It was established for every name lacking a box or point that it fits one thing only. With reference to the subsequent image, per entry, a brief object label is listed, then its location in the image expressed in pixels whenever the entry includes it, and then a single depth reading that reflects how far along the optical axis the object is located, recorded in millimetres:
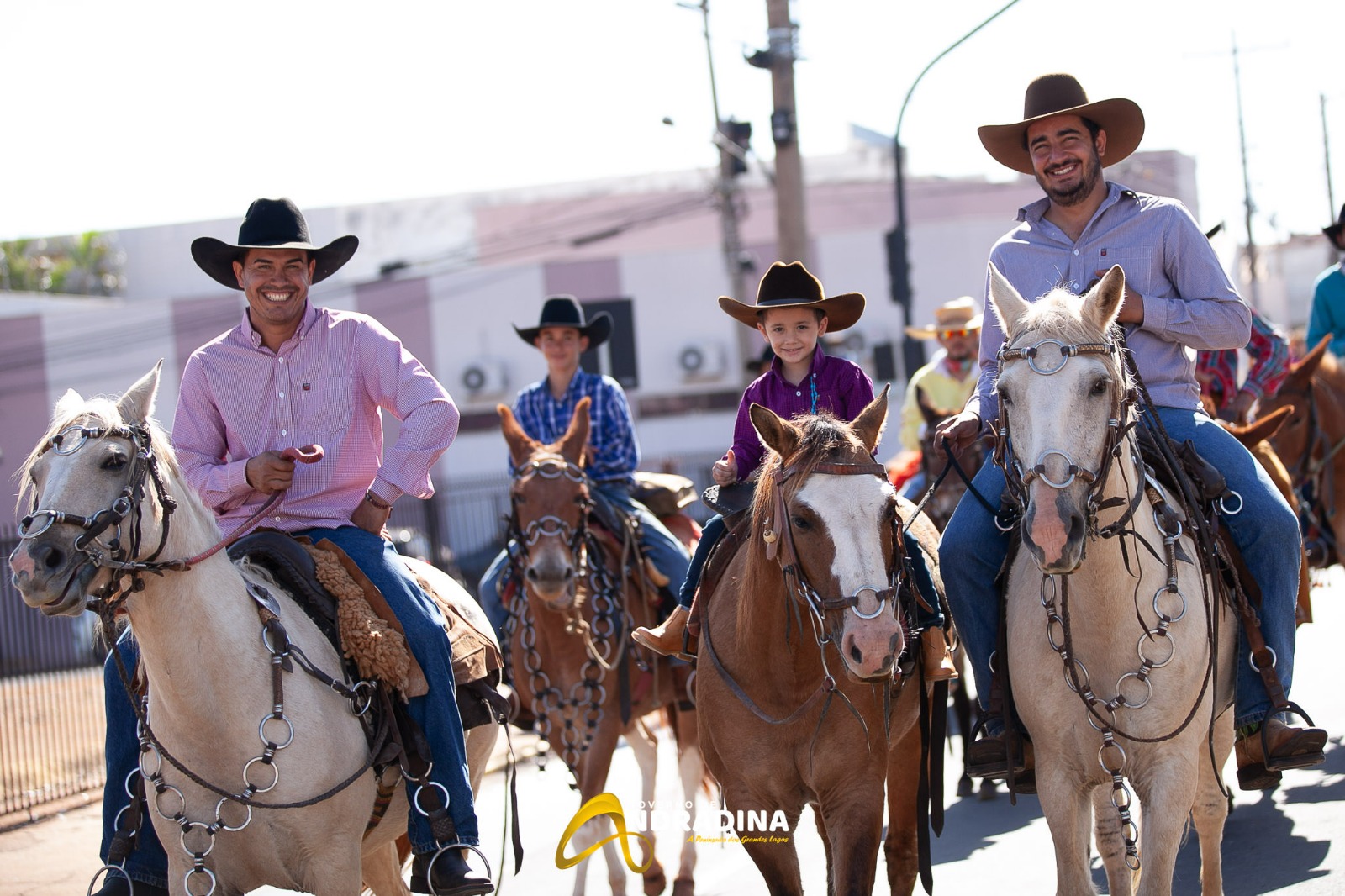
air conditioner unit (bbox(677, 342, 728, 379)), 69937
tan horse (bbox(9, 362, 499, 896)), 8031
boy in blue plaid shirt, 16672
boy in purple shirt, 11586
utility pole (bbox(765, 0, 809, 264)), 29719
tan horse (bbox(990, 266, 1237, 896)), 8102
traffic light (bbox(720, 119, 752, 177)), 35937
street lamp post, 36944
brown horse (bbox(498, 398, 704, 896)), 14648
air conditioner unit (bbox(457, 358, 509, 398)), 70375
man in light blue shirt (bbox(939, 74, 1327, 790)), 9859
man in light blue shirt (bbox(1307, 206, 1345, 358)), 20359
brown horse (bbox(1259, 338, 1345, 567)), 18875
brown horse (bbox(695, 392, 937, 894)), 8680
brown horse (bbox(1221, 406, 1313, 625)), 12672
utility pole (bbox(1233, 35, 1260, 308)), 93806
